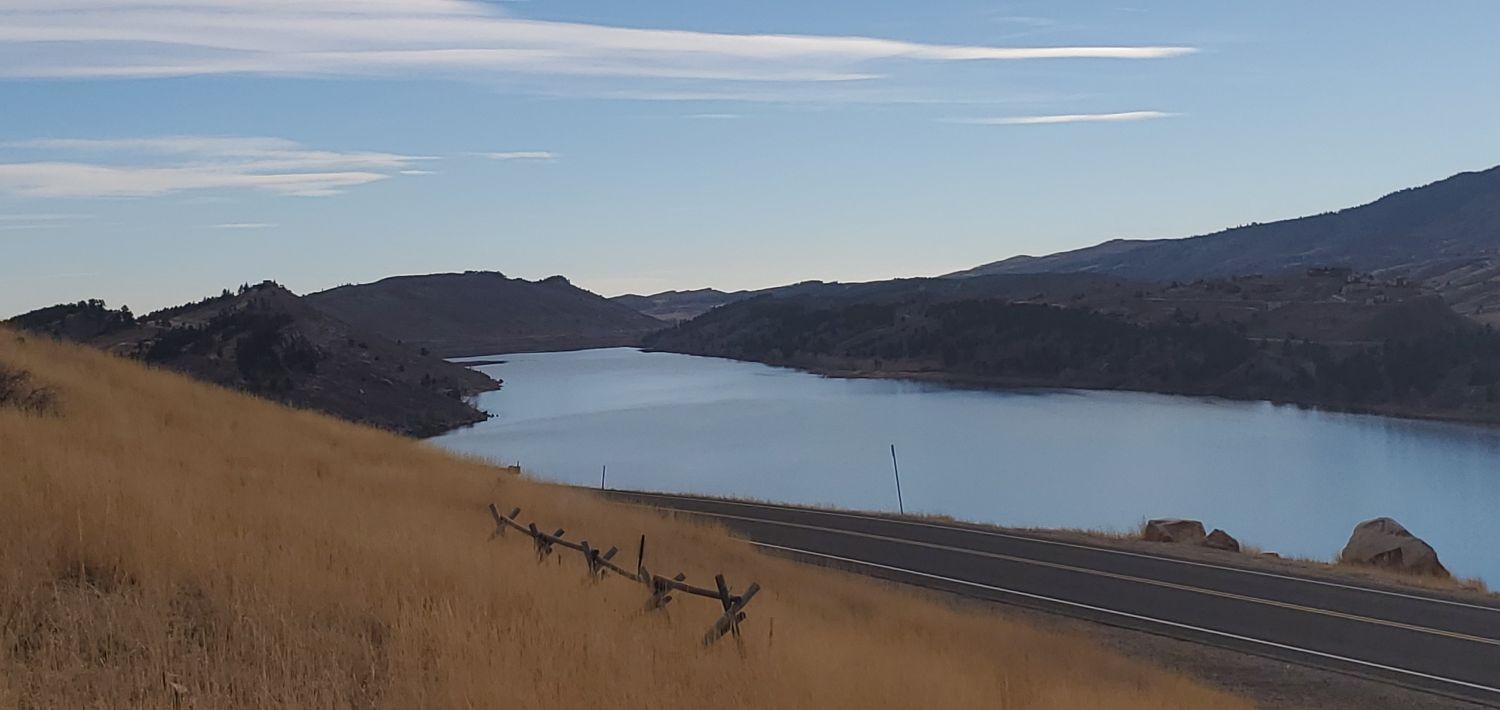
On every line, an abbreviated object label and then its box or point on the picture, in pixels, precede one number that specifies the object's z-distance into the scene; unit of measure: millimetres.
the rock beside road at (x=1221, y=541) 28325
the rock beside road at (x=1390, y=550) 25516
